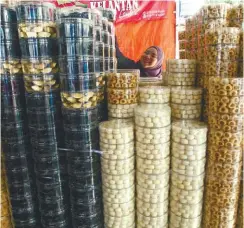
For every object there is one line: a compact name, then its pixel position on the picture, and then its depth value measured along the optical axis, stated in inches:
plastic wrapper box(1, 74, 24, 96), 39.0
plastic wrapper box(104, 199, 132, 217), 41.9
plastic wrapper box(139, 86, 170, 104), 40.2
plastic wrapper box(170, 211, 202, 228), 41.1
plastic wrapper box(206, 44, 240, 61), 37.9
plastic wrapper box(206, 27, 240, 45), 37.4
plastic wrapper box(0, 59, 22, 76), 38.7
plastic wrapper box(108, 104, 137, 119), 42.4
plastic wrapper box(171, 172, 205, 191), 39.2
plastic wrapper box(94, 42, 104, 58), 39.9
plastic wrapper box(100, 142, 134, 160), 39.2
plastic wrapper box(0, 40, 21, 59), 38.1
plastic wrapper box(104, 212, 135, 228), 42.7
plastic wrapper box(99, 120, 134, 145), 38.5
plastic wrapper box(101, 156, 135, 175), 39.8
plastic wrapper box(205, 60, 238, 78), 38.5
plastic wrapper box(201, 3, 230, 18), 42.0
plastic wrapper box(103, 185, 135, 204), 41.2
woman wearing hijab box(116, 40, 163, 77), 103.5
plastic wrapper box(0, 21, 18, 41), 37.7
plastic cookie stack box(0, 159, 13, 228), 44.0
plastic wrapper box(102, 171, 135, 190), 40.5
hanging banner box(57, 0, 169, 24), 105.3
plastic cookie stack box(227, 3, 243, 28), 42.2
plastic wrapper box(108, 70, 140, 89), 41.1
